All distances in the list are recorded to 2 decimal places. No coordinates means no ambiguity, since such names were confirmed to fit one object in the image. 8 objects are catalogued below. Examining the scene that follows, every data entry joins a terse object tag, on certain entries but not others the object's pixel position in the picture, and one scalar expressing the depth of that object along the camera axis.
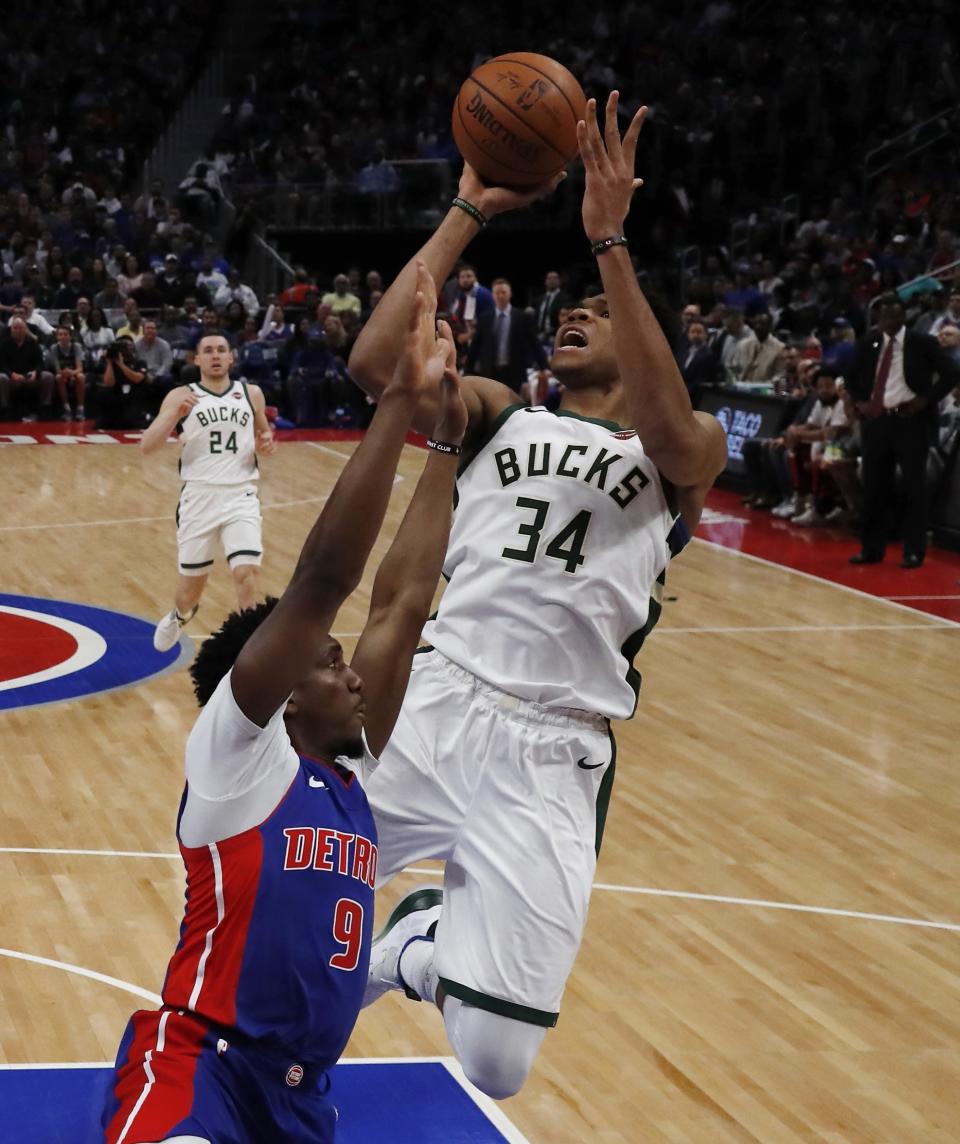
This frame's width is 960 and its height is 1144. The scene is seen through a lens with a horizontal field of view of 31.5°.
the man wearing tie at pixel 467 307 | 18.39
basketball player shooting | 4.16
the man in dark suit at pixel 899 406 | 12.80
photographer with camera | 20.72
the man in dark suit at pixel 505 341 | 17.48
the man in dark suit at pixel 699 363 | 17.30
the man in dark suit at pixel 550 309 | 21.27
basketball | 4.36
